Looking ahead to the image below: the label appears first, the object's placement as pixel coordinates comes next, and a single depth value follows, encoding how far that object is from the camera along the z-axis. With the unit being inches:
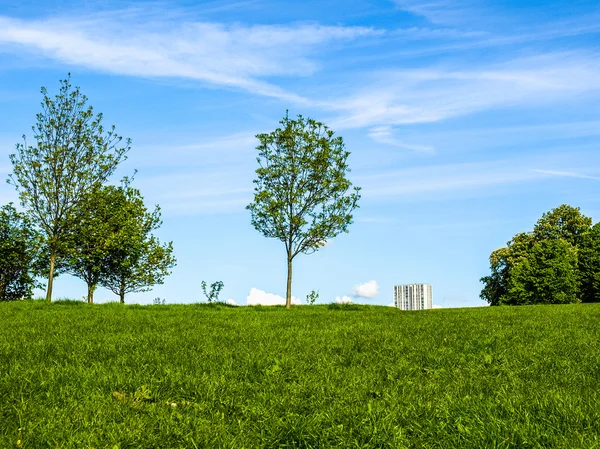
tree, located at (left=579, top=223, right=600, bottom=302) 2566.4
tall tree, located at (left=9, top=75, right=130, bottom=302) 1432.1
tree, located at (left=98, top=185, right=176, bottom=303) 1958.7
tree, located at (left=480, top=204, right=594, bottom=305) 2498.8
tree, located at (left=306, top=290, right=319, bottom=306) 1534.2
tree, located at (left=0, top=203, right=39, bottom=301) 1868.8
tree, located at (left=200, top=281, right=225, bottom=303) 1455.5
